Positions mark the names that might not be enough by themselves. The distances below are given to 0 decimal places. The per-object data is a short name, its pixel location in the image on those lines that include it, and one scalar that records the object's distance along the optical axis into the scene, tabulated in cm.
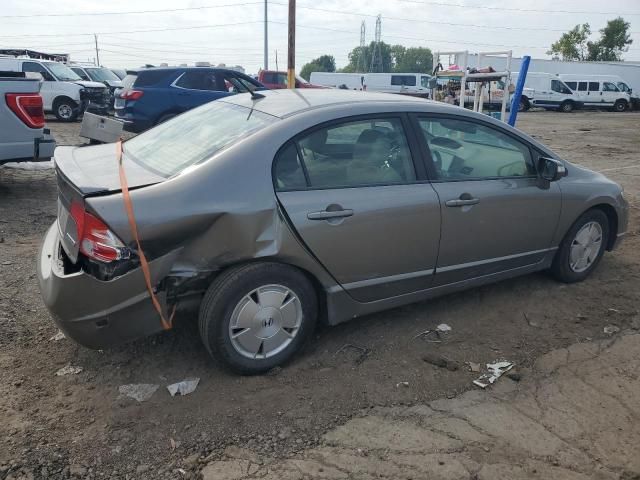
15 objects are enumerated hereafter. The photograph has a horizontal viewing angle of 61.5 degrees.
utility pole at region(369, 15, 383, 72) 9019
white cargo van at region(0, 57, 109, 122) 1616
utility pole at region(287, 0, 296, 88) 1479
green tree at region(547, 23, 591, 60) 6544
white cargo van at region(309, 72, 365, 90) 3741
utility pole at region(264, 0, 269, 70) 3534
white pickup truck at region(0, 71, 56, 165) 624
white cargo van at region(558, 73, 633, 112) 3325
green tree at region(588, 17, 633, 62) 6406
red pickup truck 2166
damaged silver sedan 271
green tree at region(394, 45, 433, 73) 11568
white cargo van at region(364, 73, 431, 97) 3552
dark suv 1140
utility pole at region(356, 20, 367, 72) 9269
